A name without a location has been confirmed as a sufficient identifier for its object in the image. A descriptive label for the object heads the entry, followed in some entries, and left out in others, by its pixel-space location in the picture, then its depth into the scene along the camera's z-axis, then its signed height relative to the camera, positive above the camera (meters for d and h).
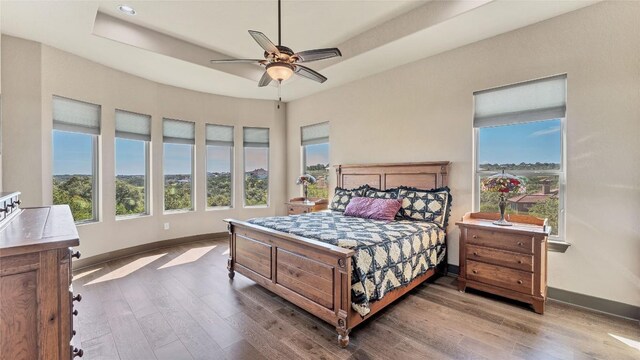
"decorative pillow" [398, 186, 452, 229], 3.35 -0.36
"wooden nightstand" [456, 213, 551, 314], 2.56 -0.82
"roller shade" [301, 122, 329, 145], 5.23 +0.86
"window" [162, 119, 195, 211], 4.85 +0.24
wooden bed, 2.12 -0.85
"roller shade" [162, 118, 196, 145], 4.81 +0.82
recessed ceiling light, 2.93 +1.84
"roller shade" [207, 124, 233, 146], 5.29 +0.83
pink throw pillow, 3.45 -0.41
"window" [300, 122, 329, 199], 5.27 +0.42
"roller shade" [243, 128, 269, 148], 5.66 +0.84
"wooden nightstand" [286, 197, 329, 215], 4.70 -0.52
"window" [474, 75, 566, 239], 2.88 +0.40
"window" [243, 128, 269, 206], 5.69 +0.21
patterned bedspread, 2.18 -0.64
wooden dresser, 1.04 -0.48
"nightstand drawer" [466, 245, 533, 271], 2.61 -0.82
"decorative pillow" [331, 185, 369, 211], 4.18 -0.32
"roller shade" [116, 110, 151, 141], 4.20 +0.82
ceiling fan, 2.34 +1.06
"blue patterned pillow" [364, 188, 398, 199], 3.81 -0.24
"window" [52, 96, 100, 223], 3.57 +0.29
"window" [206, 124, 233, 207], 5.33 +0.23
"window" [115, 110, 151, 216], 4.27 +0.23
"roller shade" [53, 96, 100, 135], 3.50 +0.82
